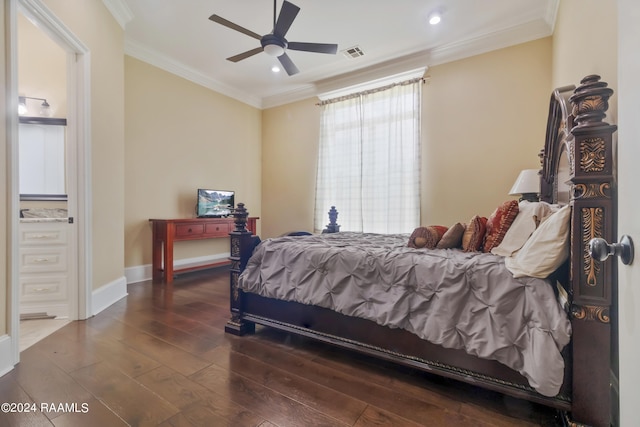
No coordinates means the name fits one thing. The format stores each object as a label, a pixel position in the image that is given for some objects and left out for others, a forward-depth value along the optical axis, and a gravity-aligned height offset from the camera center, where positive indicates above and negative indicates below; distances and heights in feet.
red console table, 12.87 -1.10
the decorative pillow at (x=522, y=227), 5.67 -0.33
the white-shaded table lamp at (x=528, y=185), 9.74 +0.90
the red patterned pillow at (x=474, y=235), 6.61 -0.57
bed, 4.00 -1.74
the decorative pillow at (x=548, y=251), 4.36 -0.62
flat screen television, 15.02 +0.47
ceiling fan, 8.45 +5.71
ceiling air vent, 13.26 +7.50
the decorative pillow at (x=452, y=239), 7.02 -0.69
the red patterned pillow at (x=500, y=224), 6.23 -0.30
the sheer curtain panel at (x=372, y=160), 13.91 +2.66
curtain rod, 13.76 +6.29
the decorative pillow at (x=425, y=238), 7.14 -0.68
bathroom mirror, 9.98 +1.98
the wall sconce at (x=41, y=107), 10.38 +3.81
